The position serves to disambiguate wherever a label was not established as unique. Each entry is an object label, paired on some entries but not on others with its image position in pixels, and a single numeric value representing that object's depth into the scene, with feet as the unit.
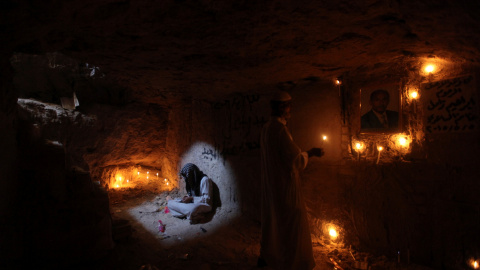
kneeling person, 17.19
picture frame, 10.66
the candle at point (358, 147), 11.88
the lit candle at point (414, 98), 10.29
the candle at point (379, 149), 11.17
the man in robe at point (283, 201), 9.37
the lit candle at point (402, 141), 10.53
